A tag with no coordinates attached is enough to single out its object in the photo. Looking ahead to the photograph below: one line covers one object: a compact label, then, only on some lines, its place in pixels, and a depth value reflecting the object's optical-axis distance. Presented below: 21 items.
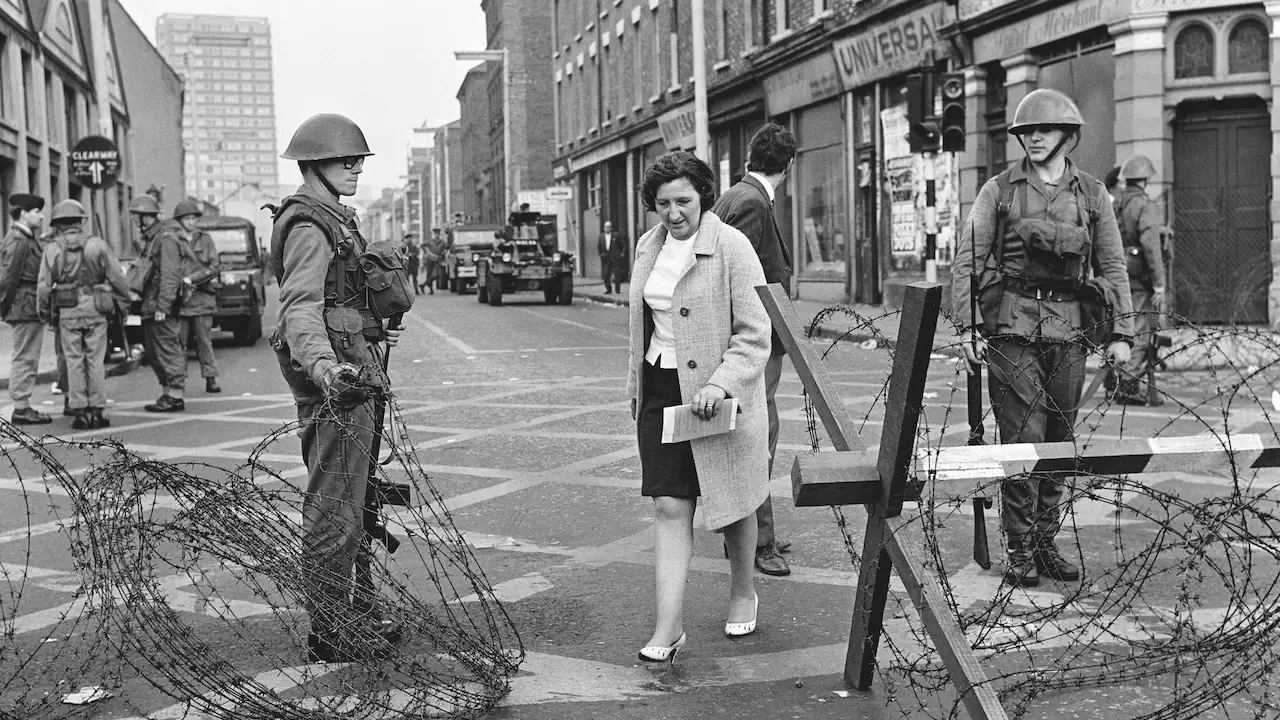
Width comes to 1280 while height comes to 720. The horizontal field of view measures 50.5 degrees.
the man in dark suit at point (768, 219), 5.69
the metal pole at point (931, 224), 17.58
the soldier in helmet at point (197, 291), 12.71
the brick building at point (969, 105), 15.66
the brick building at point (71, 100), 29.53
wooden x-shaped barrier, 3.32
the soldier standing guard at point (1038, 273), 5.35
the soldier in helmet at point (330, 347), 4.14
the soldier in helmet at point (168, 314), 11.88
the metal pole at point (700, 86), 24.64
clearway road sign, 20.42
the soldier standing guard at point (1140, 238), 10.01
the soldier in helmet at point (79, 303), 10.81
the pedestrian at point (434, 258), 44.56
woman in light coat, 4.45
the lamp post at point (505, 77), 45.66
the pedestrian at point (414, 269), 48.51
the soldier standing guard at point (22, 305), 11.29
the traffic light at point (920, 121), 16.78
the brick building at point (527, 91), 65.12
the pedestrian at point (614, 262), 33.84
